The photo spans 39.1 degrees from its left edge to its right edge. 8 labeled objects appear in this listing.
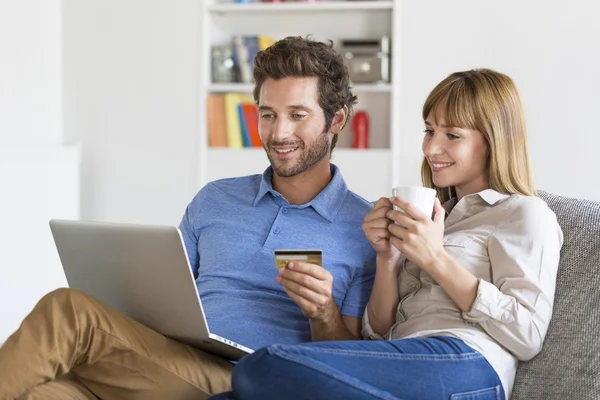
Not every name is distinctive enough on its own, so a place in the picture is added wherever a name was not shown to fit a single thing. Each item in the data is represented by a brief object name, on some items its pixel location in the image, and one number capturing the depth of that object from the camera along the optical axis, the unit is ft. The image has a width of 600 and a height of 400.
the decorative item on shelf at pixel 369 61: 14.32
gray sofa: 5.52
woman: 5.16
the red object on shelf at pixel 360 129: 14.64
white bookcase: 14.15
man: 5.58
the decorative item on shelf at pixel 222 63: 14.85
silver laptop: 5.50
